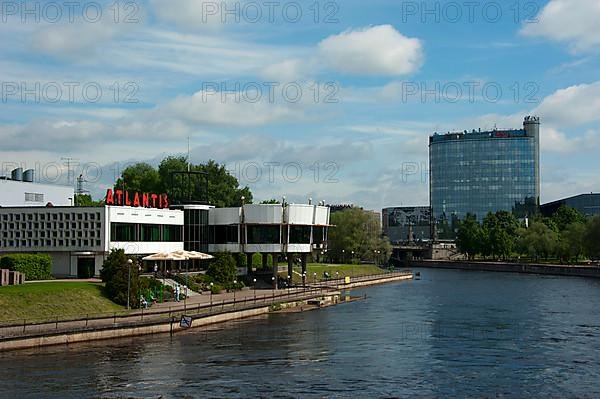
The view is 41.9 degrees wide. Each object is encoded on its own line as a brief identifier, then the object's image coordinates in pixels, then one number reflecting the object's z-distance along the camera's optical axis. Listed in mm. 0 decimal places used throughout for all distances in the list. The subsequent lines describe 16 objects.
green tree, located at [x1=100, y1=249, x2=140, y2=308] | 78250
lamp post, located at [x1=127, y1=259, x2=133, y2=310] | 76569
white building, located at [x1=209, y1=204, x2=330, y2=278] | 111250
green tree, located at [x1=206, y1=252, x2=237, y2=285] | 103312
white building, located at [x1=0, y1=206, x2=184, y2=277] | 94812
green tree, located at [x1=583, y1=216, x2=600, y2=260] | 160625
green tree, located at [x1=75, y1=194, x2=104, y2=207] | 177738
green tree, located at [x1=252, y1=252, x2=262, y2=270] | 136500
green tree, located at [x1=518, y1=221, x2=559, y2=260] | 196250
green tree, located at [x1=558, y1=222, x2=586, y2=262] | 177125
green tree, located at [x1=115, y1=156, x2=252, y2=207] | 175625
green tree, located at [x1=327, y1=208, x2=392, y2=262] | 187625
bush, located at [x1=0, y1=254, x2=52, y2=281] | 86250
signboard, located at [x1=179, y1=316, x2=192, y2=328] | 70812
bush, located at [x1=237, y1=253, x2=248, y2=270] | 117488
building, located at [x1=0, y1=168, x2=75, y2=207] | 115812
